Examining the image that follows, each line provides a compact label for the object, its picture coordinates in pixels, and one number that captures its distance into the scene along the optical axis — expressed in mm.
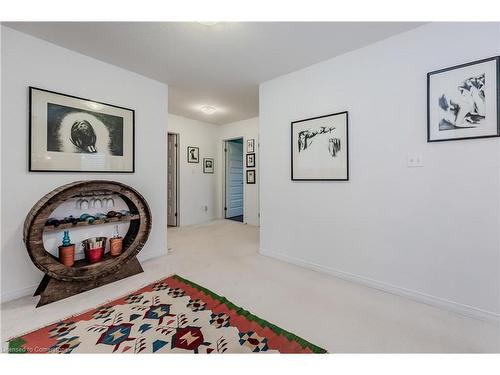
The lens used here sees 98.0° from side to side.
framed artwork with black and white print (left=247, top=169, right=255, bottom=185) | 5242
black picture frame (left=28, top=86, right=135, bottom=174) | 2004
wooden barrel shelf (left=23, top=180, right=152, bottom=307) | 1819
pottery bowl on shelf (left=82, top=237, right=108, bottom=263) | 2223
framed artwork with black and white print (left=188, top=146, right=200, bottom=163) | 5117
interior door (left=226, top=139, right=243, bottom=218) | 5863
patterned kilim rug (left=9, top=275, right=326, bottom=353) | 1373
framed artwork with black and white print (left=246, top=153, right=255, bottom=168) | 5168
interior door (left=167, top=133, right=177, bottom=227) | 4875
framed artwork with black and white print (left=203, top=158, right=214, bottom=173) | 5486
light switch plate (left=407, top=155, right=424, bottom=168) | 1926
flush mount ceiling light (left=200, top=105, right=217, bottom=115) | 4105
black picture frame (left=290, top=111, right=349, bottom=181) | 2357
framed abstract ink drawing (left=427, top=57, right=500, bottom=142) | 1623
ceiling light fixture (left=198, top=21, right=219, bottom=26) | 1843
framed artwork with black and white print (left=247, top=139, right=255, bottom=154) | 5114
